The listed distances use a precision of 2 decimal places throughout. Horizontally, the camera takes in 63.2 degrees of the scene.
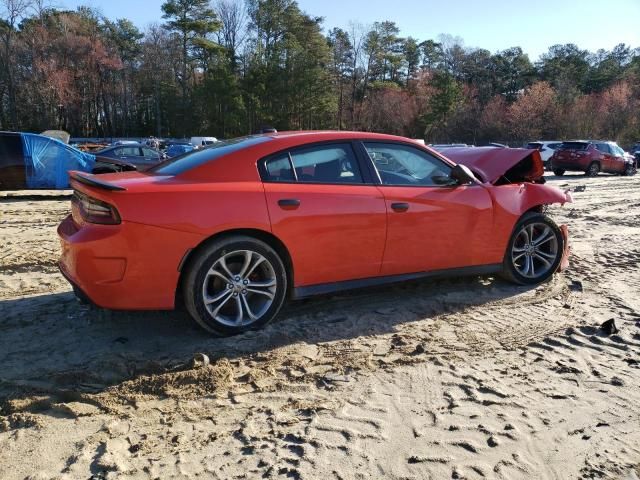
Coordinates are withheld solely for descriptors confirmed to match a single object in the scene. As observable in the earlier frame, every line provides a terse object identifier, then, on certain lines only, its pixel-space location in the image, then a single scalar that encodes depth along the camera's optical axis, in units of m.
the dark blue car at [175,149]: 27.92
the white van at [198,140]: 39.79
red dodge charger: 3.46
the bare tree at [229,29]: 68.31
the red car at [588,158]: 21.45
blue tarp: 12.43
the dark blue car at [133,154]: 15.48
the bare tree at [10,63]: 52.91
